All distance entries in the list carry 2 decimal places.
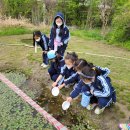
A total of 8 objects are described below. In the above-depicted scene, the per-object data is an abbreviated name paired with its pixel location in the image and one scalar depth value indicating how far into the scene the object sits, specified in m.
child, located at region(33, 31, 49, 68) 2.93
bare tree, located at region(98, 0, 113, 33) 6.65
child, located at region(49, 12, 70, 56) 2.77
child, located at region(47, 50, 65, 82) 2.40
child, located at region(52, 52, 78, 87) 2.11
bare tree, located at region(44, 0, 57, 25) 8.49
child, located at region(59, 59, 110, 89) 1.91
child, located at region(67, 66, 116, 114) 1.78
